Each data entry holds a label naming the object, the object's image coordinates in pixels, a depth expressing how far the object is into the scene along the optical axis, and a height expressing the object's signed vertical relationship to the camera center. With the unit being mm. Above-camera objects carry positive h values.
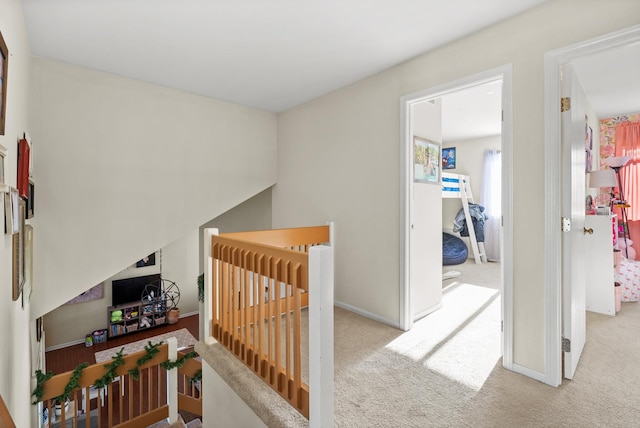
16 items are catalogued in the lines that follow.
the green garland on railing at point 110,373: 2439 -1384
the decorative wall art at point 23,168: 1799 +284
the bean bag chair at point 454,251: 5223 -693
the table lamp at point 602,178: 3075 +320
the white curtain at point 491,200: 5836 +214
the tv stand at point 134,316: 5945 -2018
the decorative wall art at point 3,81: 1251 +555
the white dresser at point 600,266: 2881 -525
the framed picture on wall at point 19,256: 1574 -211
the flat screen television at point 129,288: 6102 -1472
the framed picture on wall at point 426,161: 2764 +480
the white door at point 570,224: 1788 -81
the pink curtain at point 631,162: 4039 +625
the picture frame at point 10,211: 1320 +22
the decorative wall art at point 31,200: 2230 +118
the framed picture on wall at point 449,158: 6445 +1123
